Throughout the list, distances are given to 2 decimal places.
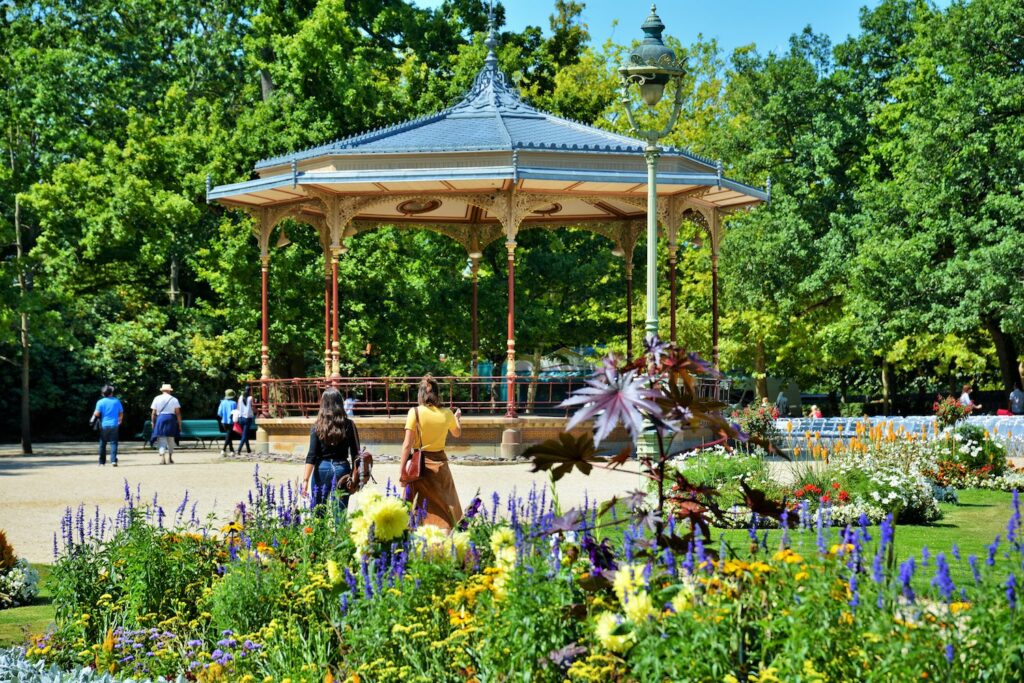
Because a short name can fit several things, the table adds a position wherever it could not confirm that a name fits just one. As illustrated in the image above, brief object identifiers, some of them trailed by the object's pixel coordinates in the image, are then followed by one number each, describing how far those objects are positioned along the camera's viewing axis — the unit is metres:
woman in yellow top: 9.78
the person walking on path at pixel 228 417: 25.84
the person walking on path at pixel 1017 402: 31.88
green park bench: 30.55
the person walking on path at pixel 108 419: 22.34
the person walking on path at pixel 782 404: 38.88
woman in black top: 10.07
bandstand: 21.28
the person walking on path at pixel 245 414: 25.38
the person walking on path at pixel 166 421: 22.86
